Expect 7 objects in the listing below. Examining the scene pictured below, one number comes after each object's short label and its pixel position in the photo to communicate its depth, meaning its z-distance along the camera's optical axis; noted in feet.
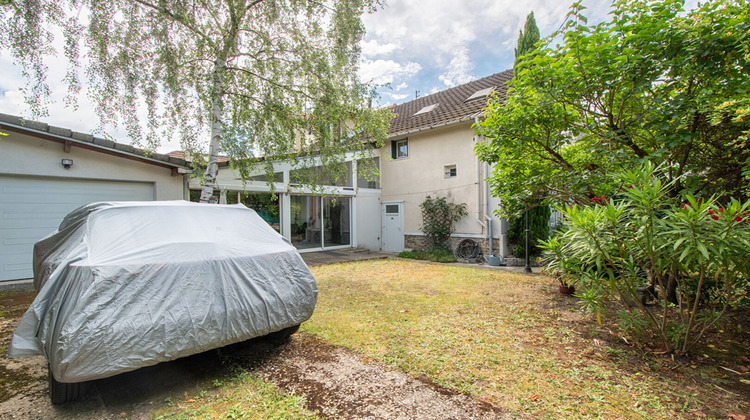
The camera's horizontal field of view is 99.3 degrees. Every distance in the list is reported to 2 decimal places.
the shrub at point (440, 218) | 36.37
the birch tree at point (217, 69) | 18.92
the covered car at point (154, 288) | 6.78
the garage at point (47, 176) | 19.90
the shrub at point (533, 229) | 31.96
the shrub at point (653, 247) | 7.93
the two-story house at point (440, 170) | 34.27
